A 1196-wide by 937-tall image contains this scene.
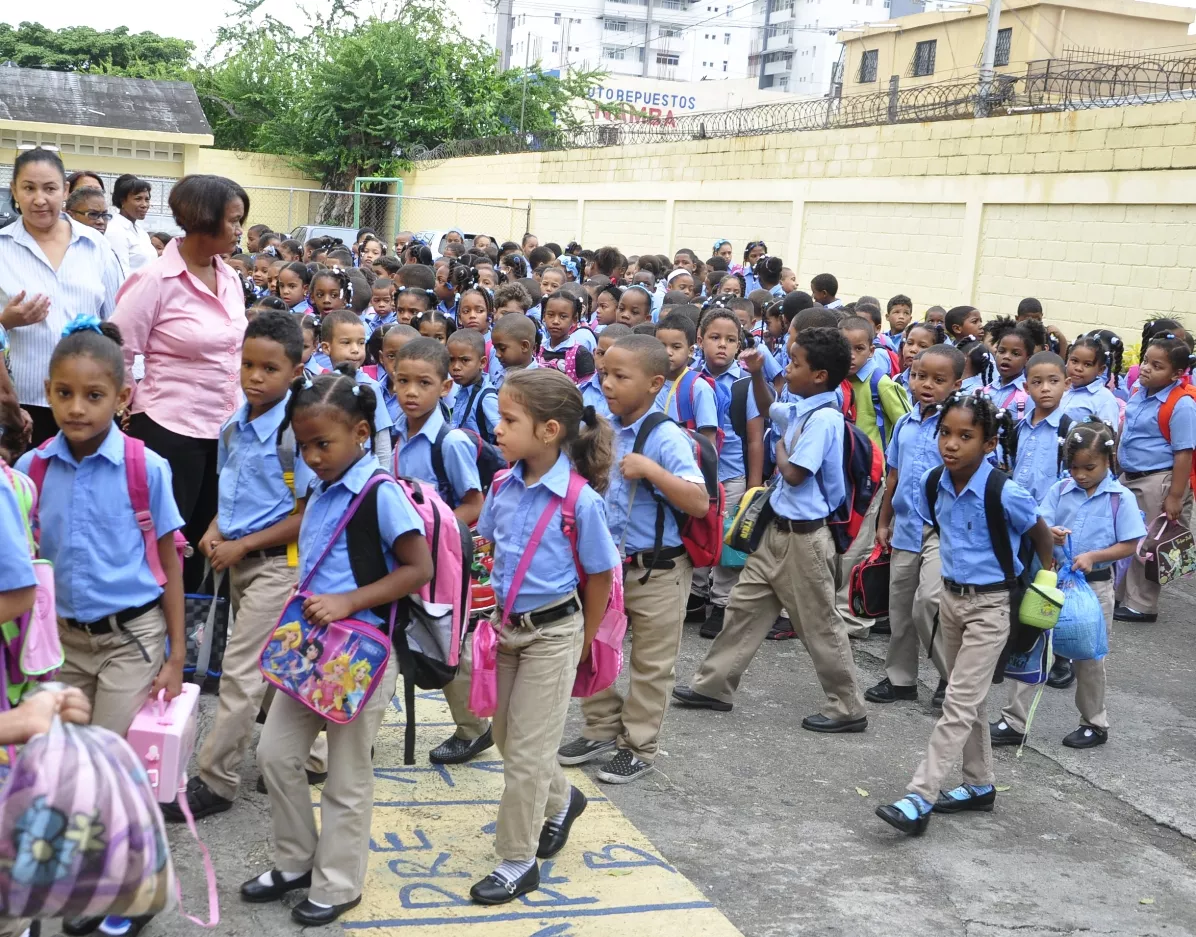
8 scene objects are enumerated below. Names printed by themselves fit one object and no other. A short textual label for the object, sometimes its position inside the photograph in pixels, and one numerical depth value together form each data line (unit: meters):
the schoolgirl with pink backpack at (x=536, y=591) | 3.86
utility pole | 21.06
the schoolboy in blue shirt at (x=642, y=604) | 4.90
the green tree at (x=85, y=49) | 53.59
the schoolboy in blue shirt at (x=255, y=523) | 4.17
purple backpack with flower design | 2.26
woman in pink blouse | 4.37
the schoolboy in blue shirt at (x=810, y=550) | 5.45
